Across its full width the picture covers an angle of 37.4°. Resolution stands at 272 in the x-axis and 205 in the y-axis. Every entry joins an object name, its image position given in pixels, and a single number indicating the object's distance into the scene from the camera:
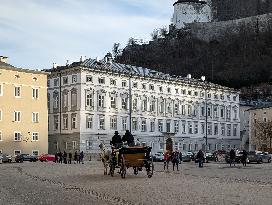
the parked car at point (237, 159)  33.87
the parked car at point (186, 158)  41.84
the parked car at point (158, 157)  41.53
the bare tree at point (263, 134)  57.73
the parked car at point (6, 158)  39.00
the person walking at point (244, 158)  29.21
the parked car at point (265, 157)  36.55
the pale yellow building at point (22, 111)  45.11
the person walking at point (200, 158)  27.92
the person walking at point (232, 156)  29.57
